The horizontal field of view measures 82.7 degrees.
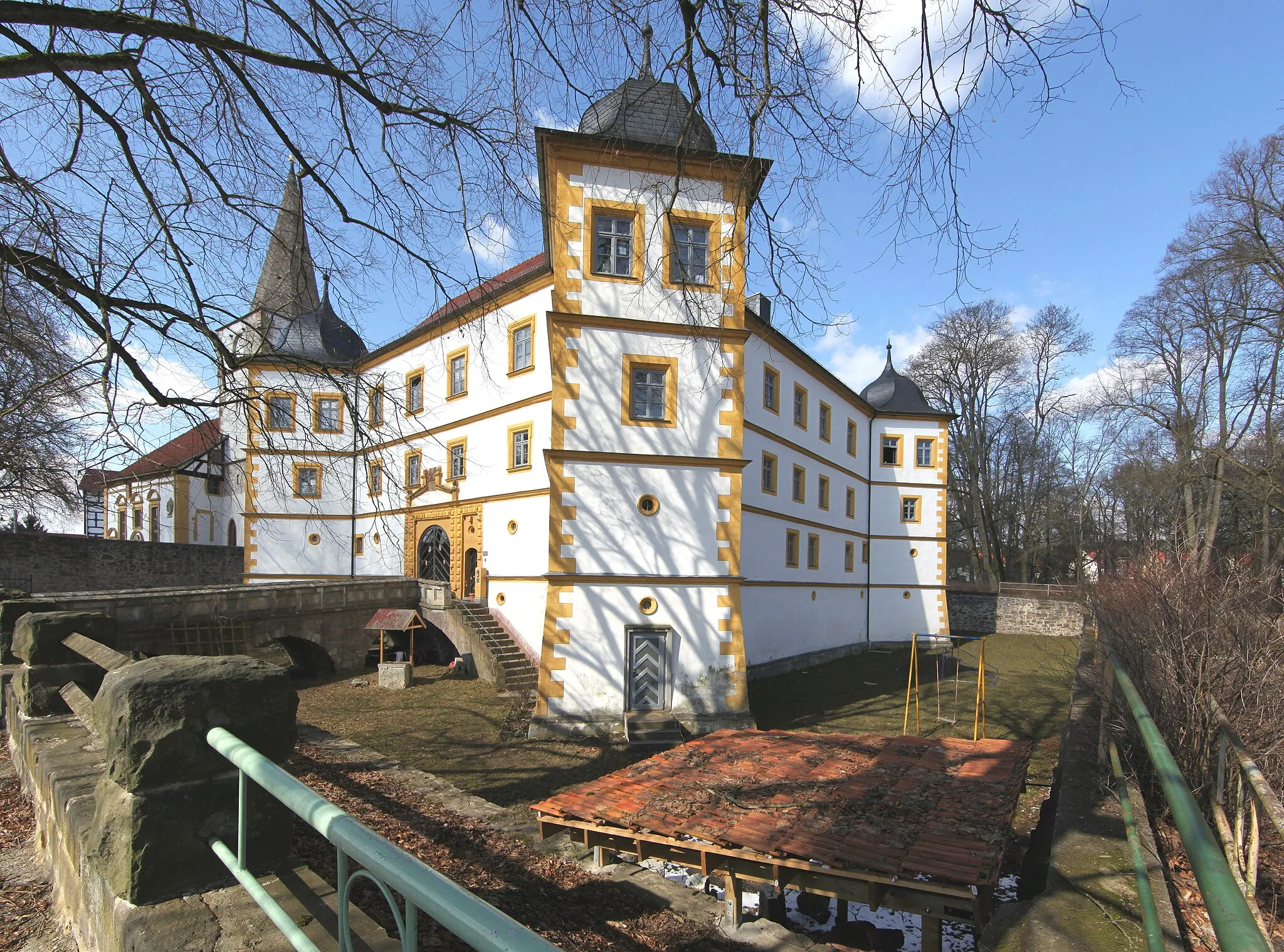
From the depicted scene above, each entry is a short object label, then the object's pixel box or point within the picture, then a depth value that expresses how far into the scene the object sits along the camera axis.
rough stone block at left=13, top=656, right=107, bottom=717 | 4.79
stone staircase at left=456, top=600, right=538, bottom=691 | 16.16
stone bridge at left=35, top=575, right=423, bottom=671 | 14.98
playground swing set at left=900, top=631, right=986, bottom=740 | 12.76
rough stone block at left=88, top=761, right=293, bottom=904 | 2.28
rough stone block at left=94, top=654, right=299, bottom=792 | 2.27
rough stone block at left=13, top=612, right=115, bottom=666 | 4.93
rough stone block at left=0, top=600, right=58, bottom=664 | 6.44
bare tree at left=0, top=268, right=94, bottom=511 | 6.07
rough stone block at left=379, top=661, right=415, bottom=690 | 16.75
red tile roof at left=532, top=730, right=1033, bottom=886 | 5.54
